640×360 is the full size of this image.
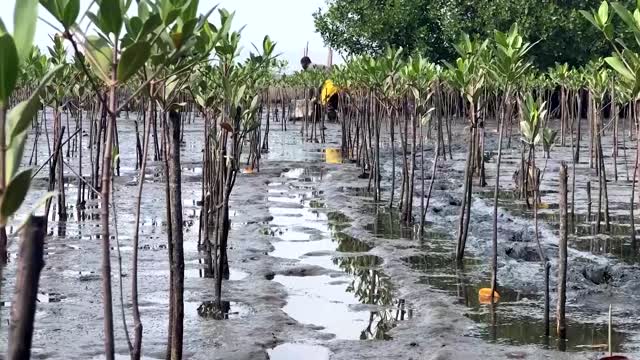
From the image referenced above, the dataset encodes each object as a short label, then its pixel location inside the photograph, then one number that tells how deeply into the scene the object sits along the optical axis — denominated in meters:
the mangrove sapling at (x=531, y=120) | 8.42
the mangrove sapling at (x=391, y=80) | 11.65
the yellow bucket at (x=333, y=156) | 19.28
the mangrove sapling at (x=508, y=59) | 7.76
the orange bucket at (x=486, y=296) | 7.47
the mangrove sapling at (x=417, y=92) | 10.13
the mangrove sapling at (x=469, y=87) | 8.15
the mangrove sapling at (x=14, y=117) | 2.34
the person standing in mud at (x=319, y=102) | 26.64
